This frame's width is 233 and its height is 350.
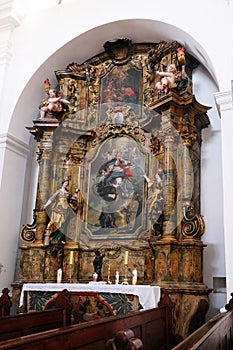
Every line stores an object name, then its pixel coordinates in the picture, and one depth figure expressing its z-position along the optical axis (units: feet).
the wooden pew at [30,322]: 10.84
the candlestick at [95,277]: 22.09
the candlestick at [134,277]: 20.52
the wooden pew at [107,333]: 7.57
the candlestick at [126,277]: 22.33
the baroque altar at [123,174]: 21.90
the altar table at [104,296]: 18.93
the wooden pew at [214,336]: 7.39
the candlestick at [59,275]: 22.57
